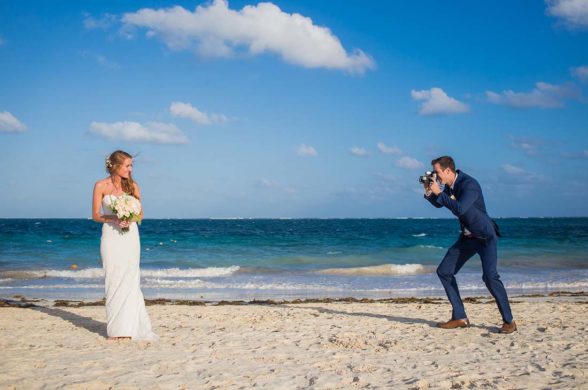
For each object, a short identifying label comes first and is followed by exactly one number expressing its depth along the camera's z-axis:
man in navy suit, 6.61
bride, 6.69
